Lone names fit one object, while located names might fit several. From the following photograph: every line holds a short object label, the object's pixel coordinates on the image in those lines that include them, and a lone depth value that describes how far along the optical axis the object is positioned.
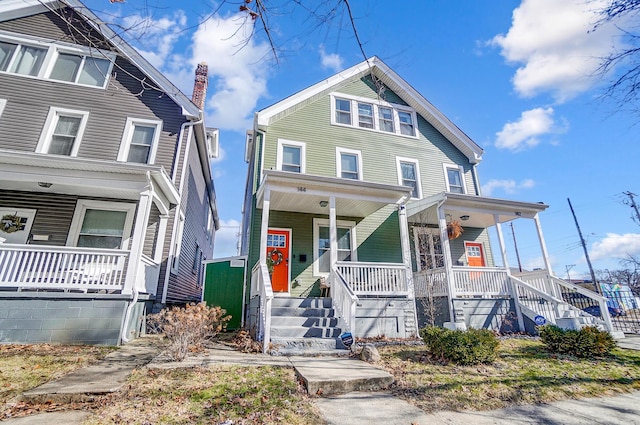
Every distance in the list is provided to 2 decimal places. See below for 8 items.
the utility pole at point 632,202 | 22.39
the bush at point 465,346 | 5.50
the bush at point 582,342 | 6.33
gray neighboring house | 6.21
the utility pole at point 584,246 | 24.45
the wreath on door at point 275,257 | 9.40
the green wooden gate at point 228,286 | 10.34
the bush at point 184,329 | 4.96
